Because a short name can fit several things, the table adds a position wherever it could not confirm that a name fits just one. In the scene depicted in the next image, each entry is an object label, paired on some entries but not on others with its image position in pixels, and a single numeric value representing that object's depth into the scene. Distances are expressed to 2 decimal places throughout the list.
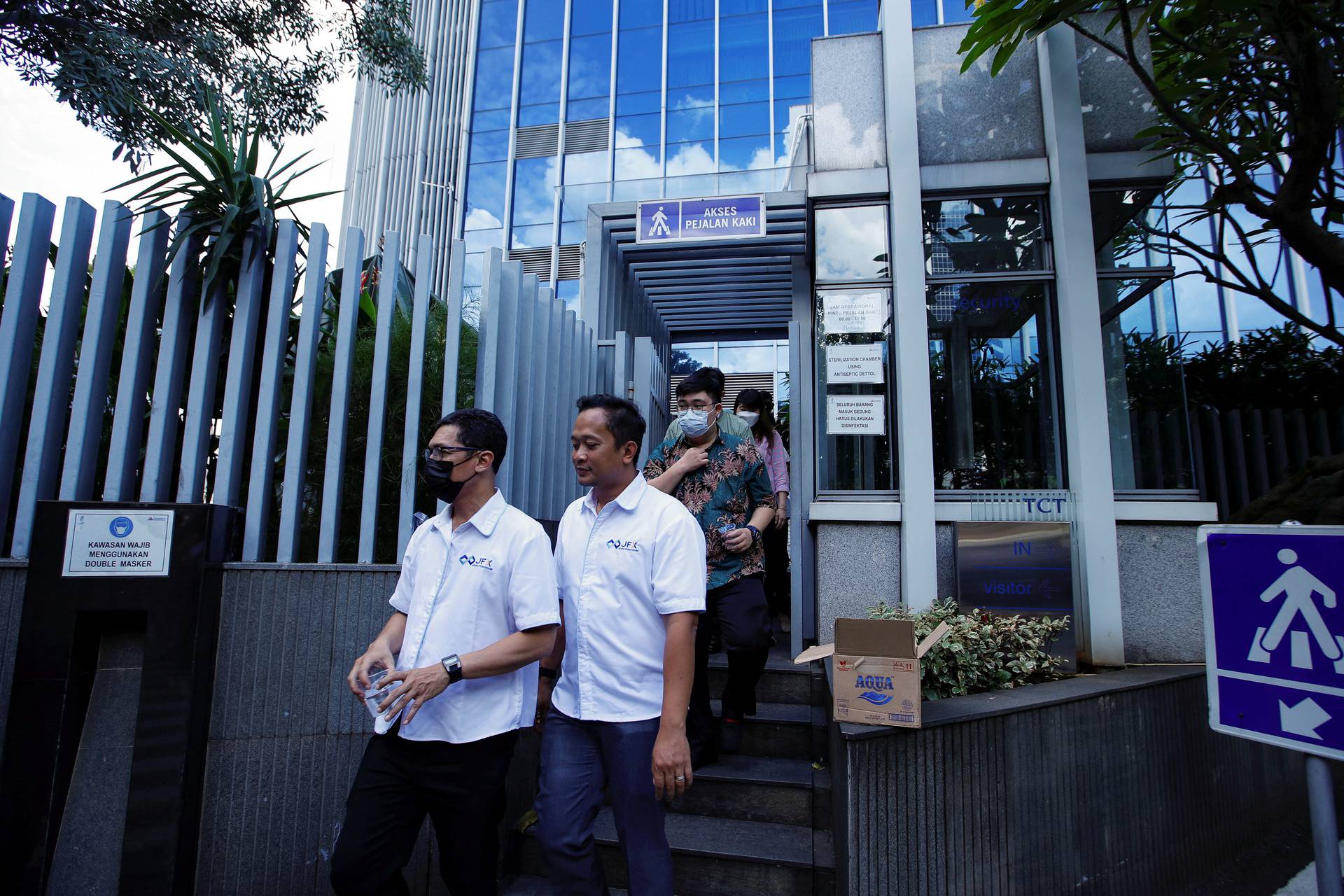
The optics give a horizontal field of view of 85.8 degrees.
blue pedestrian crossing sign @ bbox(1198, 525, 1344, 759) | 1.75
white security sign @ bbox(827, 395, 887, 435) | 5.33
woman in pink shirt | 5.18
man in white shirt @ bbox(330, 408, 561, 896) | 2.15
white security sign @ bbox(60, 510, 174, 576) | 2.90
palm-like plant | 3.36
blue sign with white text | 5.98
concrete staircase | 3.07
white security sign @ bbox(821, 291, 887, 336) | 5.38
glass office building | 4.90
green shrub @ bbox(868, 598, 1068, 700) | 3.57
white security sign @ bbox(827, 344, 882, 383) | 5.36
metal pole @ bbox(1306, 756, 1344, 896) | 1.65
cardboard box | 2.74
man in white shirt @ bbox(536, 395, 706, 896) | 2.13
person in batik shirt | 3.52
